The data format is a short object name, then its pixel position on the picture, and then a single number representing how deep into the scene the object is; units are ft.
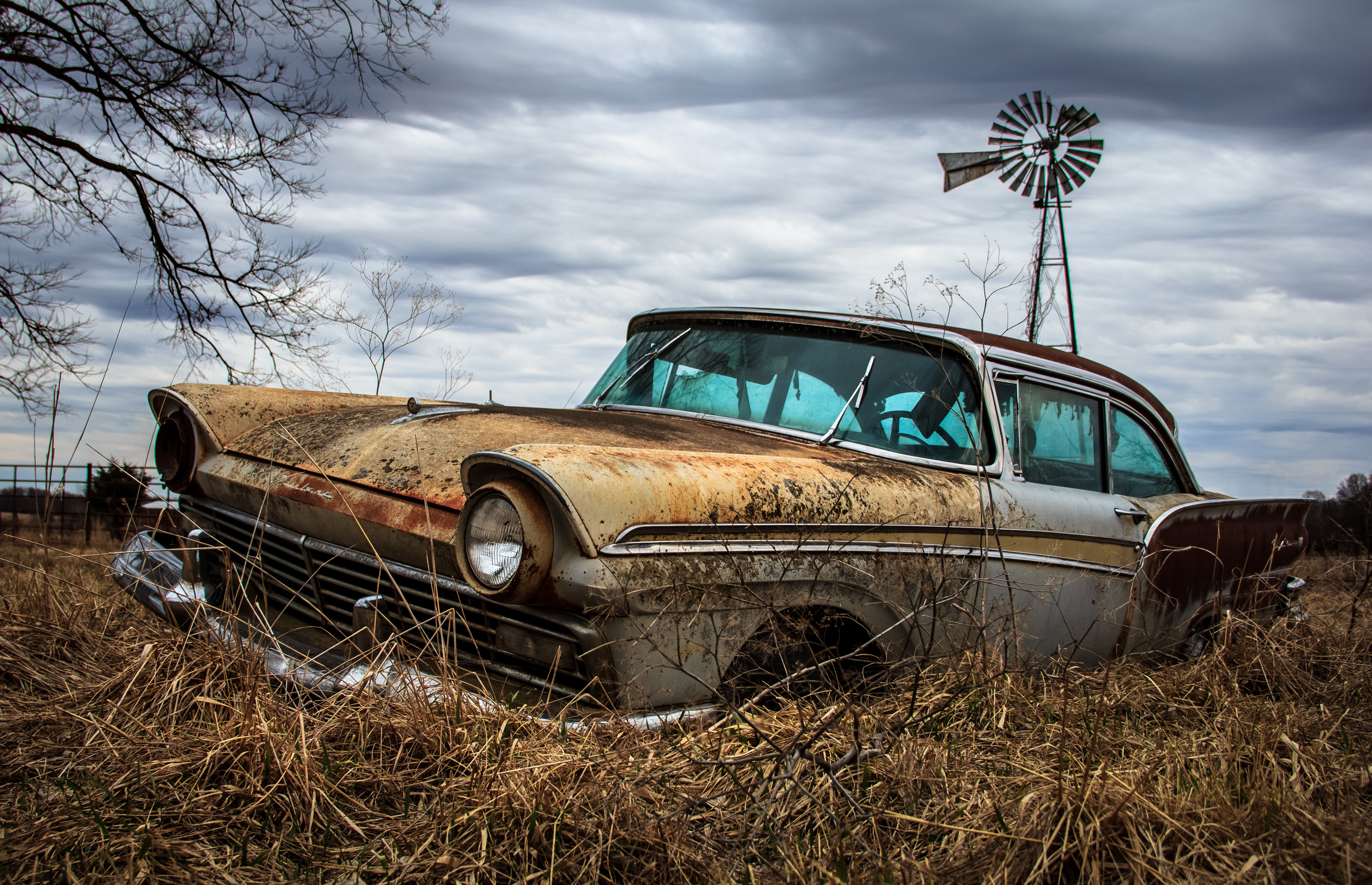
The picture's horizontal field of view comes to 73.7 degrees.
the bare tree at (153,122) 28.19
